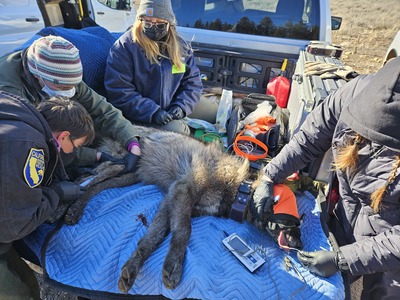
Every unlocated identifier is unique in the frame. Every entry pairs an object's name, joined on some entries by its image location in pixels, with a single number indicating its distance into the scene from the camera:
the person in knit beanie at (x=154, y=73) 3.06
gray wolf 2.03
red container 3.92
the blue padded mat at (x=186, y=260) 1.89
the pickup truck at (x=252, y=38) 4.20
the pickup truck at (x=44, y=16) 4.95
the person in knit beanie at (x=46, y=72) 2.23
